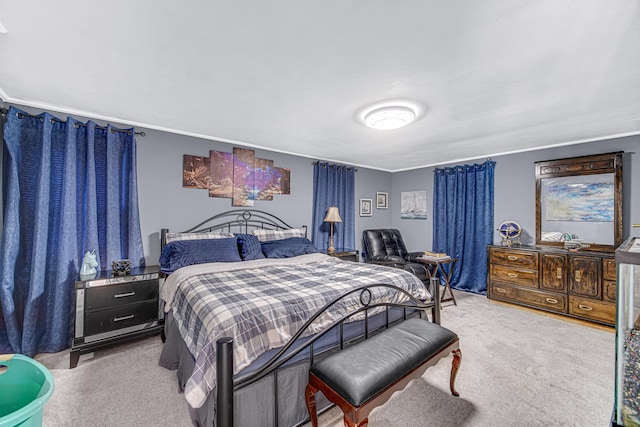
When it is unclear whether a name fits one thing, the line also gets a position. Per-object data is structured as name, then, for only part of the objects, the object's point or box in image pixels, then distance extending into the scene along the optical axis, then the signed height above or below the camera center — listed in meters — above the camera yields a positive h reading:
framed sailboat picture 5.55 +0.26
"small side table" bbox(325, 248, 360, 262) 4.39 -0.64
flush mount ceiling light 2.54 +0.98
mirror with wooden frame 3.42 +0.23
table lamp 4.55 -0.02
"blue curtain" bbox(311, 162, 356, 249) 4.77 +0.28
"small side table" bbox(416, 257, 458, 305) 4.00 -0.71
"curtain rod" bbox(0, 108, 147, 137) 2.47 +0.92
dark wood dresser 3.17 -0.81
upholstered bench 1.34 -0.85
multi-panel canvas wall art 3.58 +0.56
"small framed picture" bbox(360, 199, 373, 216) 5.60 +0.20
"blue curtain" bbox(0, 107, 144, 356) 2.44 -0.06
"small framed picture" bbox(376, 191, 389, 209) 5.91 +0.37
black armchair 4.49 -0.60
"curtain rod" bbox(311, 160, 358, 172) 4.75 +0.95
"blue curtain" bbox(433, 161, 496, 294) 4.53 -0.02
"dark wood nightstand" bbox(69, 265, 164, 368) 2.40 -0.92
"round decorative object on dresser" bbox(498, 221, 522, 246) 4.12 -0.22
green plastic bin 1.22 -0.78
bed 1.43 -0.67
